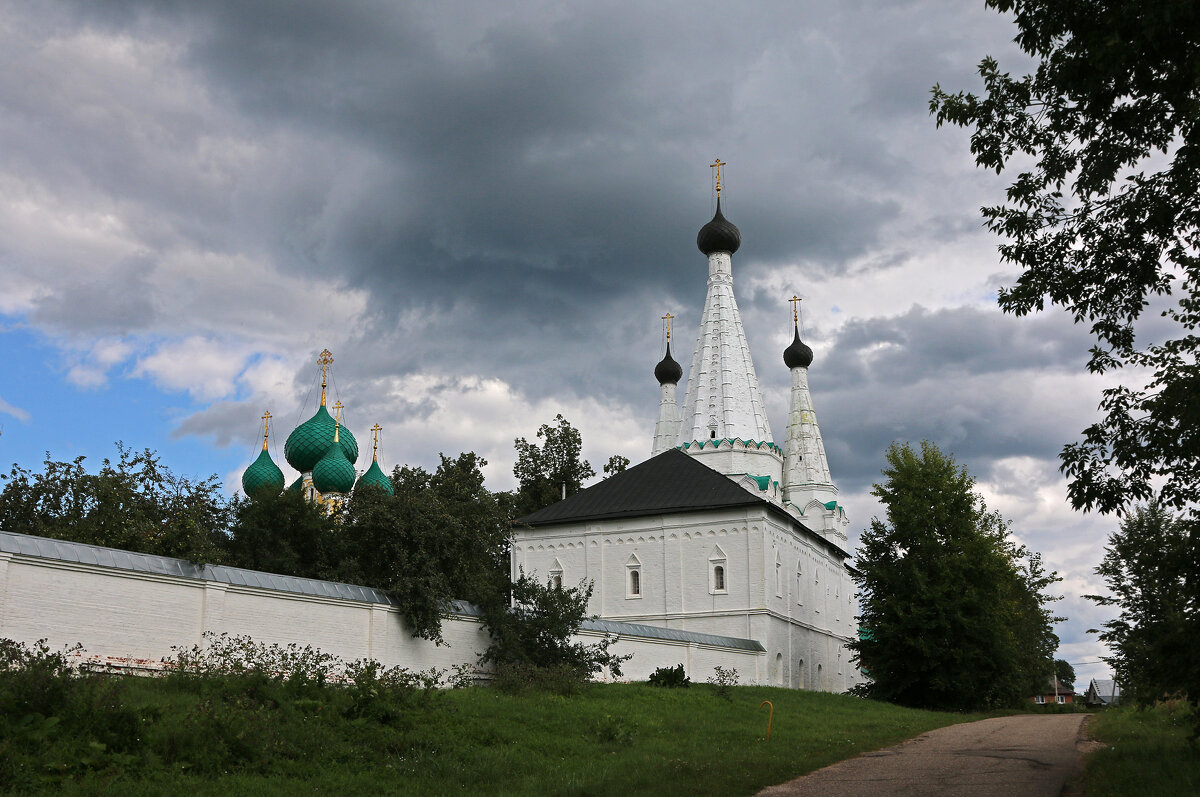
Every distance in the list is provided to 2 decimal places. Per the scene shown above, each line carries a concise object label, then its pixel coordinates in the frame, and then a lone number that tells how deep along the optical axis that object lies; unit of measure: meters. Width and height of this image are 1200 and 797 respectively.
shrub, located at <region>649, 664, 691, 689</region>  26.70
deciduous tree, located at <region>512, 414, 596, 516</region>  58.81
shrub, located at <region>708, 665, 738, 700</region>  25.20
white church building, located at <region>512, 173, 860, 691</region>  41.19
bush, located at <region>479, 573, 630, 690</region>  25.20
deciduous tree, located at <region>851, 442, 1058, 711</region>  34.62
